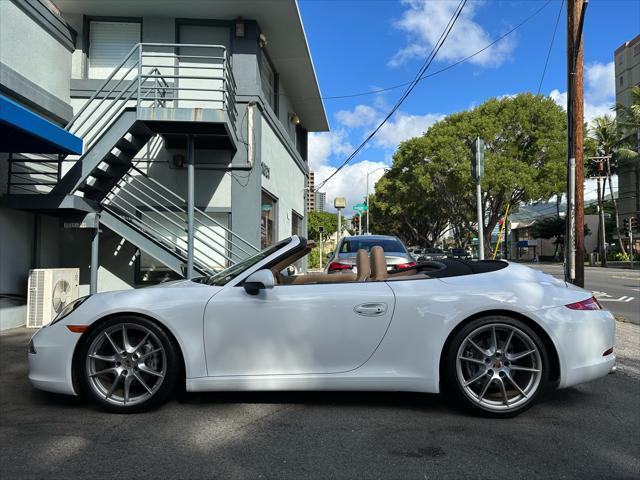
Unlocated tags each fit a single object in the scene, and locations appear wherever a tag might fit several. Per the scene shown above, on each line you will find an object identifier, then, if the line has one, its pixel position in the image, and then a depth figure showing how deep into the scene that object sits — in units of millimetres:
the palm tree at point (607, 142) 41906
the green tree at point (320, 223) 56309
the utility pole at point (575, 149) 8703
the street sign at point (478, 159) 8023
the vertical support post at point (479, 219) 8062
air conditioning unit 7871
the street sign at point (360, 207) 24014
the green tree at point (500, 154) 27719
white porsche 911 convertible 3488
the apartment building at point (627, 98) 46447
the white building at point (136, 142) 8023
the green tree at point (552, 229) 52312
